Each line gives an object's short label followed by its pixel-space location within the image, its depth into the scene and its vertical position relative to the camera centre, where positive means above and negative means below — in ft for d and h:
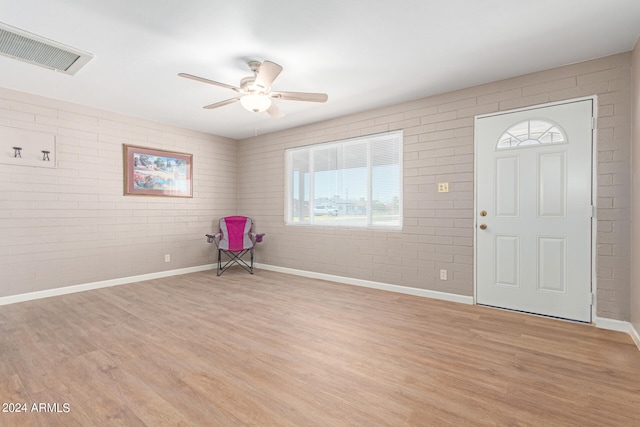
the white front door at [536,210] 9.50 -0.10
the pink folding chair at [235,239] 17.02 -1.79
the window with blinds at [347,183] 13.67 +1.28
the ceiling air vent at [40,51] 7.84 +4.57
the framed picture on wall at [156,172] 15.11 +1.95
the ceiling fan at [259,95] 9.42 +3.65
